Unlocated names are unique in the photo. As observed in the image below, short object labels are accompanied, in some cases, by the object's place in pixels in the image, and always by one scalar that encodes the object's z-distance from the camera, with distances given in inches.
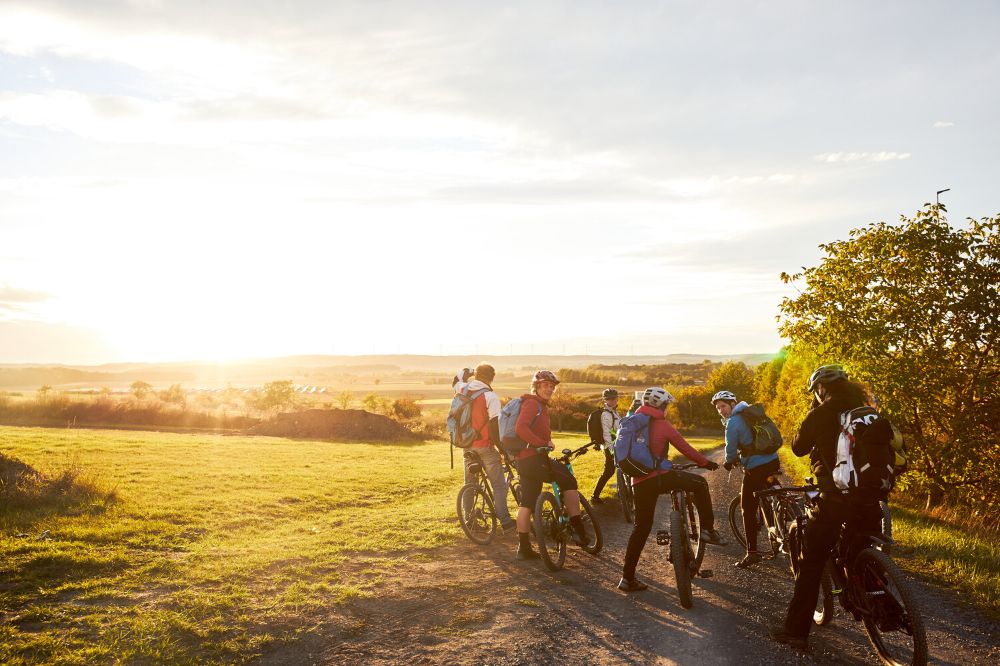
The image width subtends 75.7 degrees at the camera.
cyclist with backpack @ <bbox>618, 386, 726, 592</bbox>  306.0
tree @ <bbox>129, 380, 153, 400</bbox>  2992.1
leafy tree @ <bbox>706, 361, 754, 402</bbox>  3016.7
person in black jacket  234.2
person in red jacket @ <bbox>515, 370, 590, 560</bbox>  356.4
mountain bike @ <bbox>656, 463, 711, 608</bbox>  294.2
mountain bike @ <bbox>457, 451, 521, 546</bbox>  426.6
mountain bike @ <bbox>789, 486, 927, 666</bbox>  216.4
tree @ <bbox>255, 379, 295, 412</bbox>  2128.4
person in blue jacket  367.9
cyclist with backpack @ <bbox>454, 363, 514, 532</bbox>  415.2
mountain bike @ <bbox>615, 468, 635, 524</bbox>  504.1
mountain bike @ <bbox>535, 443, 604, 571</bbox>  354.0
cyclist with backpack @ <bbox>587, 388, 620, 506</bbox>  510.6
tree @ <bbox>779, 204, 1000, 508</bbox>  657.0
